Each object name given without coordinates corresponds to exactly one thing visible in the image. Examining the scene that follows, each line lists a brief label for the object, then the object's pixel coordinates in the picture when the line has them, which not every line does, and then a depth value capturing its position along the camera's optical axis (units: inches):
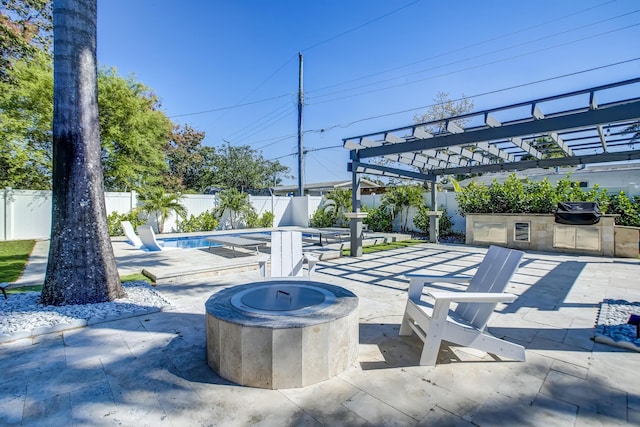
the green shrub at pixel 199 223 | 592.1
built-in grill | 337.7
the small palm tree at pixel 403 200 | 562.3
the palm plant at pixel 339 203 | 665.6
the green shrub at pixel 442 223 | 541.6
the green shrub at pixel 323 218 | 701.9
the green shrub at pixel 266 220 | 703.1
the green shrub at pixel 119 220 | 510.2
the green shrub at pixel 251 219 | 679.1
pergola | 191.0
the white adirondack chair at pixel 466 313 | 104.7
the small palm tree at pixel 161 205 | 550.9
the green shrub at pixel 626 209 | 361.7
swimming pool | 470.0
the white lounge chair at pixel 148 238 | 344.2
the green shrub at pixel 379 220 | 606.5
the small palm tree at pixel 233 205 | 645.3
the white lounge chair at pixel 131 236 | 381.1
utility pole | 872.9
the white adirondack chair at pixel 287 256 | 202.1
